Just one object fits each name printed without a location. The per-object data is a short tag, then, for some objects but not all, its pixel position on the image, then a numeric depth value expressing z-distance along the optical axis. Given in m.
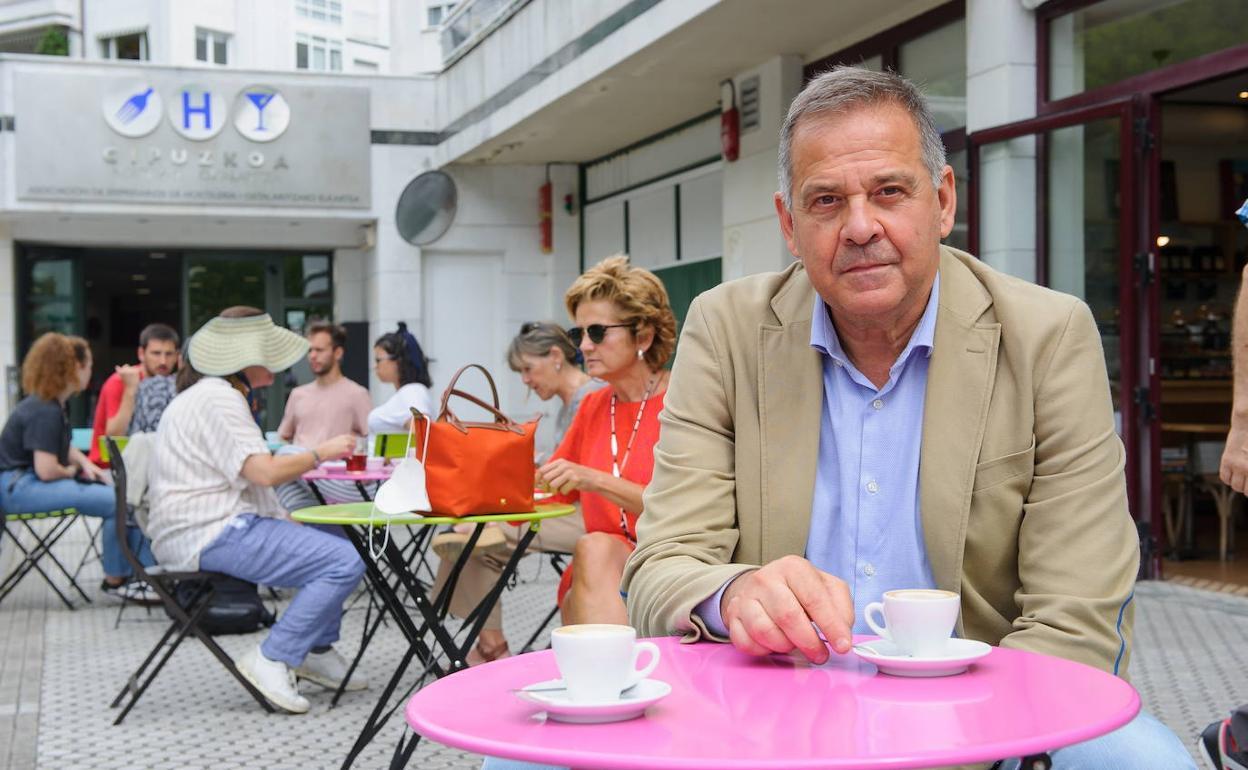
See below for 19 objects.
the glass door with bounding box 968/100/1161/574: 7.82
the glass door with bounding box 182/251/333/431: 20.44
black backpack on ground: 7.34
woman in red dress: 4.49
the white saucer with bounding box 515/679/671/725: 1.49
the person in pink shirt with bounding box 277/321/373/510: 8.79
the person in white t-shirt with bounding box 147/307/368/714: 5.62
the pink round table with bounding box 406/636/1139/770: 1.36
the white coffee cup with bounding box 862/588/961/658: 1.71
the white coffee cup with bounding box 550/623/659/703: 1.54
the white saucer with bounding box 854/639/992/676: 1.67
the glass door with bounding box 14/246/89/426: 19.69
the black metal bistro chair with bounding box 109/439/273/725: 5.59
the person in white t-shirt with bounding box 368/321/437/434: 8.59
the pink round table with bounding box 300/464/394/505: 6.34
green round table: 4.46
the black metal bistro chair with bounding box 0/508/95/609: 8.19
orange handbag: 4.40
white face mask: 4.38
